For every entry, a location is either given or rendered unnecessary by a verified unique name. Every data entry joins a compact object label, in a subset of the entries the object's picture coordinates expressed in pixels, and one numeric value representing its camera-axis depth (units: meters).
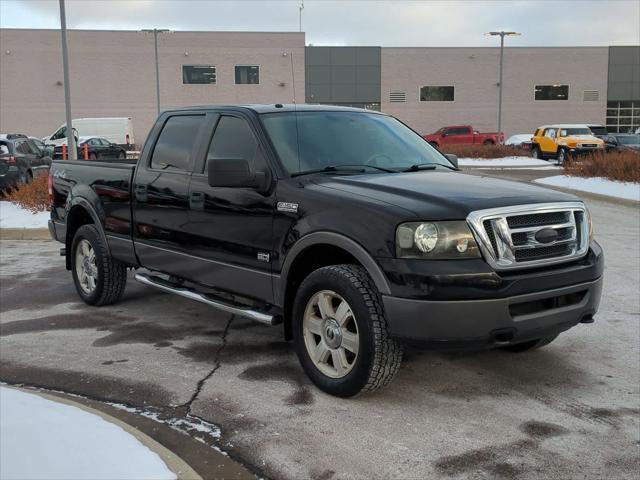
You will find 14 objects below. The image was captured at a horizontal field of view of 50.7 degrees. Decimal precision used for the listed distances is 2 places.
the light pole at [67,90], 15.41
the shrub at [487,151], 34.20
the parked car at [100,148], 30.95
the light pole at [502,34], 36.62
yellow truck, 30.52
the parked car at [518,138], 47.40
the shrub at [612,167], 18.09
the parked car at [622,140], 30.38
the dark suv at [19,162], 16.27
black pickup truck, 3.86
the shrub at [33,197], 13.84
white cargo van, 39.34
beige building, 49.50
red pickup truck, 42.19
